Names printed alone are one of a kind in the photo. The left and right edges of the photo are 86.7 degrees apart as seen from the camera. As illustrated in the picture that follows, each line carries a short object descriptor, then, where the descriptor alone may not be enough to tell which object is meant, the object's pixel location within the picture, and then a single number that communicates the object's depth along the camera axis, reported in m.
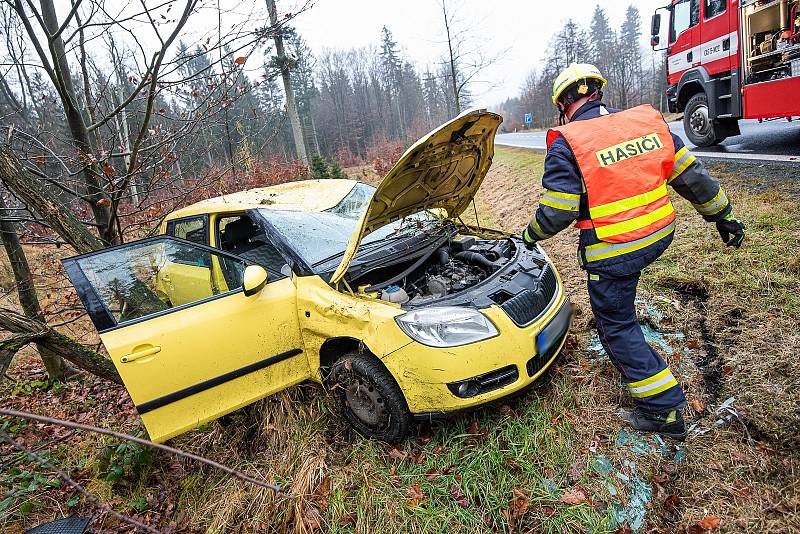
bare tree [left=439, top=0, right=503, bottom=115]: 15.51
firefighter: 2.21
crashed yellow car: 2.37
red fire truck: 5.57
